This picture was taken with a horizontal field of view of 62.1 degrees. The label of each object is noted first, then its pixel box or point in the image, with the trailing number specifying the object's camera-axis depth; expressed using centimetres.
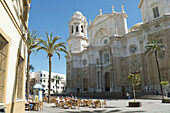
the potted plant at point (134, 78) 1480
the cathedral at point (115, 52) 2628
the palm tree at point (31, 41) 2024
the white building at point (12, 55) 564
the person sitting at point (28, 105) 1178
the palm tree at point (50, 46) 1991
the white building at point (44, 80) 7325
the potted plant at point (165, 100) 1625
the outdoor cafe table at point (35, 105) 1259
